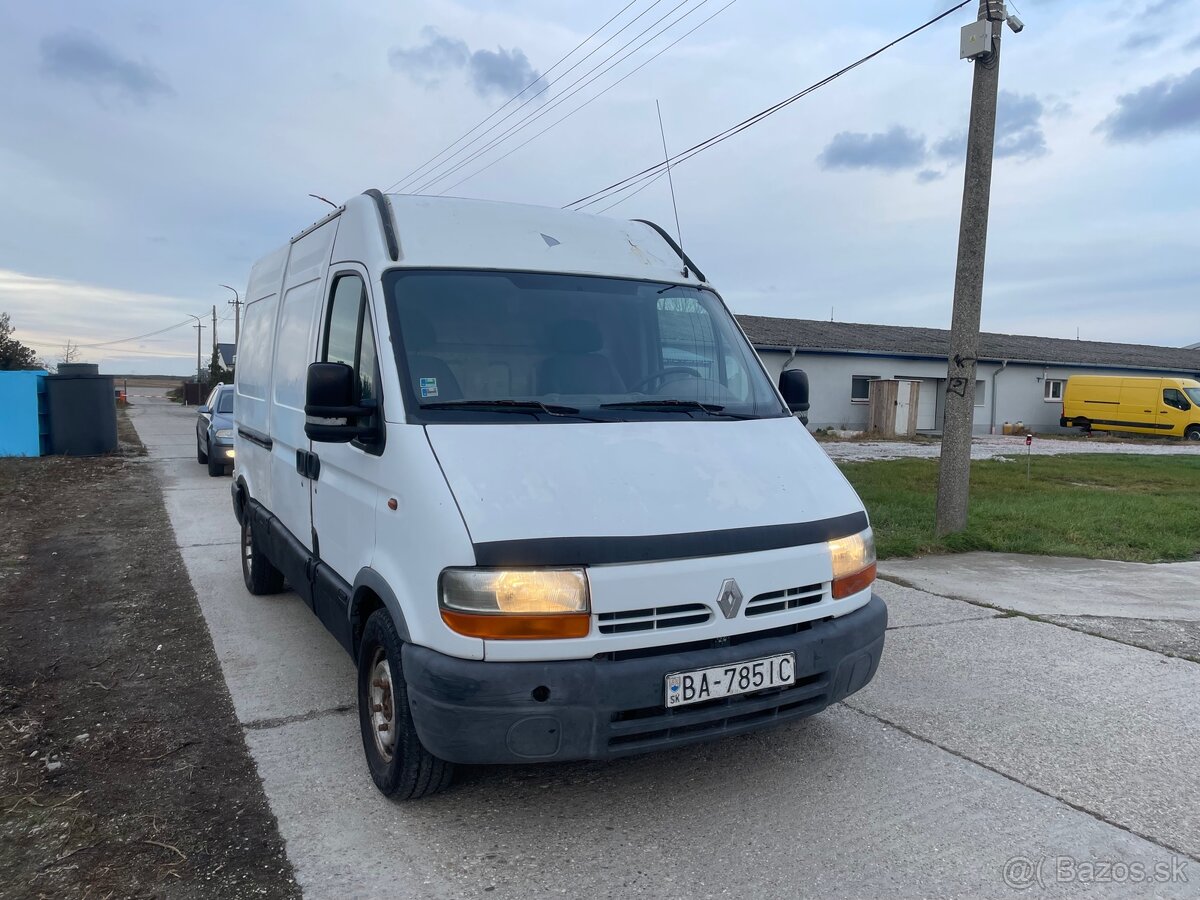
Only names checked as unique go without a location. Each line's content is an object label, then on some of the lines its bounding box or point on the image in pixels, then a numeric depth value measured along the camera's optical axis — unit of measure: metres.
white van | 2.88
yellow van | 28.84
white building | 28.92
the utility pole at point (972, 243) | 8.22
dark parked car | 14.45
